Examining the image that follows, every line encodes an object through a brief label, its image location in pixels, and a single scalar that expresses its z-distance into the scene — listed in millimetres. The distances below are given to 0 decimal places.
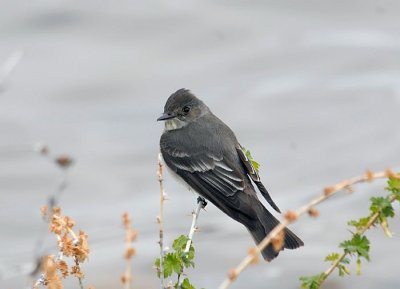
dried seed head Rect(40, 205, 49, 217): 7621
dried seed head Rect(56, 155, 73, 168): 7984
